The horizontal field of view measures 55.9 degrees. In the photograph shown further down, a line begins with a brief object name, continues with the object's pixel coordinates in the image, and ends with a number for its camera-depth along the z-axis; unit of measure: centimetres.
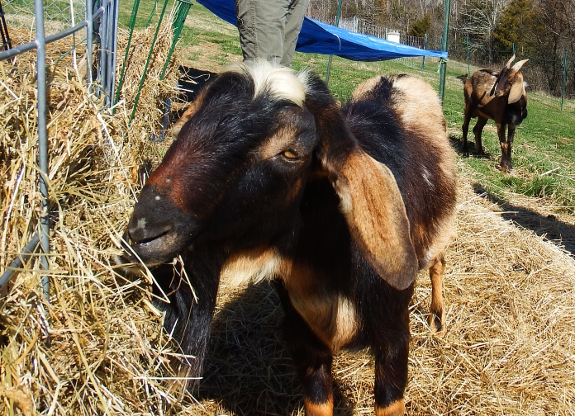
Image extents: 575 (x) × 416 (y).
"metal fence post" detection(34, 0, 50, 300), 190
